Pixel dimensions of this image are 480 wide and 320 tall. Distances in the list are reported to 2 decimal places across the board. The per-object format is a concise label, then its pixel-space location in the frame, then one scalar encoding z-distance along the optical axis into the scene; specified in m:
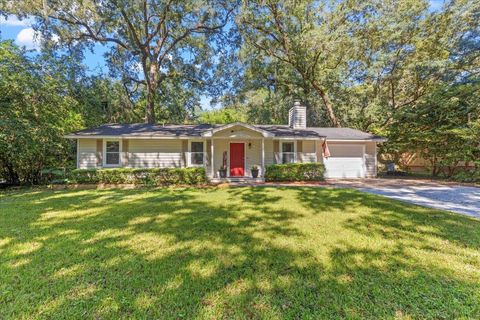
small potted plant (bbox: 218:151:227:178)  12.70
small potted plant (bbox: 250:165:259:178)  12.62
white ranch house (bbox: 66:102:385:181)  11.98
